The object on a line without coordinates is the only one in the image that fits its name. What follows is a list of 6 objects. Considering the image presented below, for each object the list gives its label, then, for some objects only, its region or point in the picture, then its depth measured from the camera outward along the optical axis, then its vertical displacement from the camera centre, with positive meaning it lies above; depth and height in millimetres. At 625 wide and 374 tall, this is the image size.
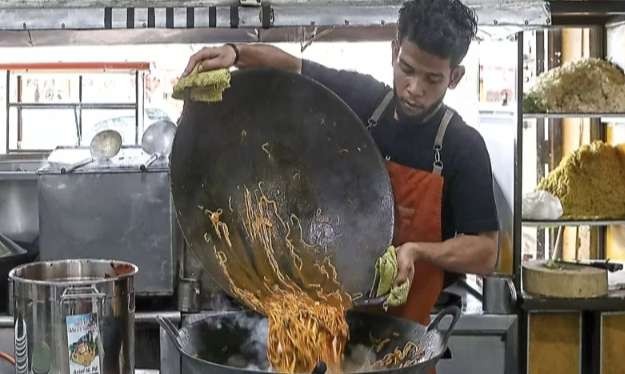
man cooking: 2490 +130
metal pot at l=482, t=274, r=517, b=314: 3035 -420
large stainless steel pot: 1631 -292
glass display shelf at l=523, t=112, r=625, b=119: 3051 +256
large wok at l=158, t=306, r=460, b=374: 1698 -343
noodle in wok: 1776 -265
